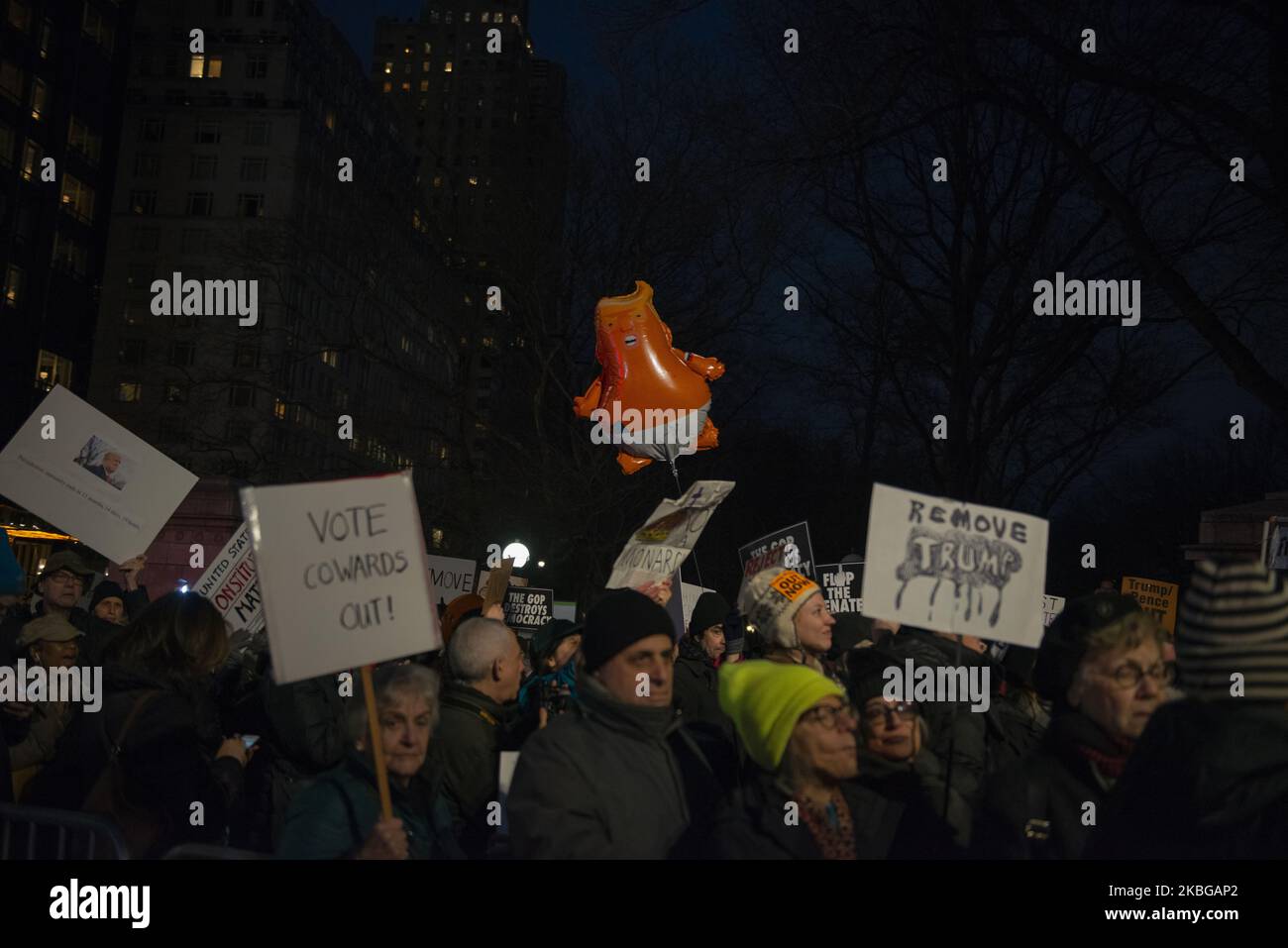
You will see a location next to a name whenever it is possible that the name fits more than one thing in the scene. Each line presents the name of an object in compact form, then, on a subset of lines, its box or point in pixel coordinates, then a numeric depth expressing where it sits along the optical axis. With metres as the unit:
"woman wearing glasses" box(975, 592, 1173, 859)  3.69
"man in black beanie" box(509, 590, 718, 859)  3.68
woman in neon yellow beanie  3.72
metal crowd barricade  3.94
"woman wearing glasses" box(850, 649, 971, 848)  4.28
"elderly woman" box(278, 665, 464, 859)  3.69
